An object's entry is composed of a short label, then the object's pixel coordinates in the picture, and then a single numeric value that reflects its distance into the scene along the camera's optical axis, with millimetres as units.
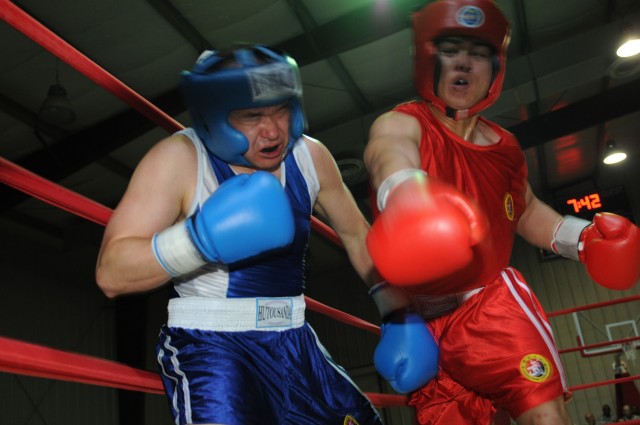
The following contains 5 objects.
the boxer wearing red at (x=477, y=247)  1671
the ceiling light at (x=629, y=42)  6484
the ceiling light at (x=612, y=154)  9331
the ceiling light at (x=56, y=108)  5246
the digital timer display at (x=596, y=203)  9812
